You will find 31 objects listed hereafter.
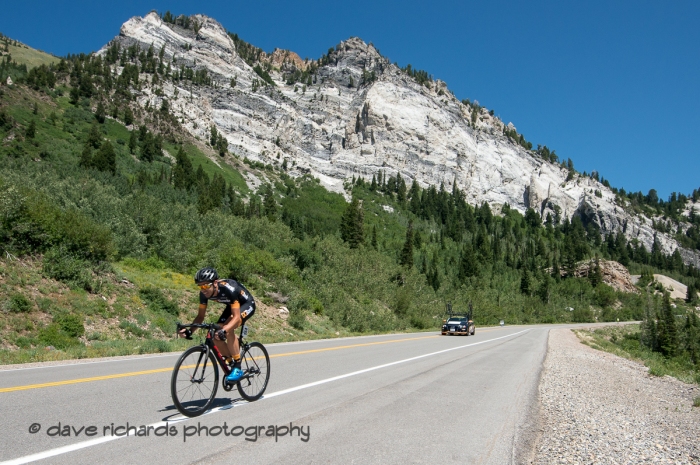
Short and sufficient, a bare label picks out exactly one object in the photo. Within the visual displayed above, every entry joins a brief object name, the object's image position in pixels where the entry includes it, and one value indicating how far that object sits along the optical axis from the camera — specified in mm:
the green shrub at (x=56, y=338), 14727
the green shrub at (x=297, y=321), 26562
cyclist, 6180
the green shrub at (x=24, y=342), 13949
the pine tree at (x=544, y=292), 111800
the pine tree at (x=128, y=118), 113156
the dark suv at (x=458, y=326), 32406
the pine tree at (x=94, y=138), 82150
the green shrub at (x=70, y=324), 15867
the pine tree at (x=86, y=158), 68188
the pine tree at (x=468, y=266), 108400
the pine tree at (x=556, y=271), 136238
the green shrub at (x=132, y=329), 17922
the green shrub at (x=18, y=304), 15501
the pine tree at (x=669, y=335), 65188
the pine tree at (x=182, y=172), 87375
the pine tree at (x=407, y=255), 93094
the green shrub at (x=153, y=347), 12992
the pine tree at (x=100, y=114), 103462
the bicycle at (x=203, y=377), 5680
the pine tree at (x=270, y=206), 94412
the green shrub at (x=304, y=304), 28828
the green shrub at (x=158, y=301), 21078
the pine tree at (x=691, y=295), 143212
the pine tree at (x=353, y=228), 89994
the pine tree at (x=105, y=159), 70562
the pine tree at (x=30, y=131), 70919
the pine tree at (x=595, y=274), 133125
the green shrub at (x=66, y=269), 18719
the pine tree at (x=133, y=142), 97738
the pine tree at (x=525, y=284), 114500
